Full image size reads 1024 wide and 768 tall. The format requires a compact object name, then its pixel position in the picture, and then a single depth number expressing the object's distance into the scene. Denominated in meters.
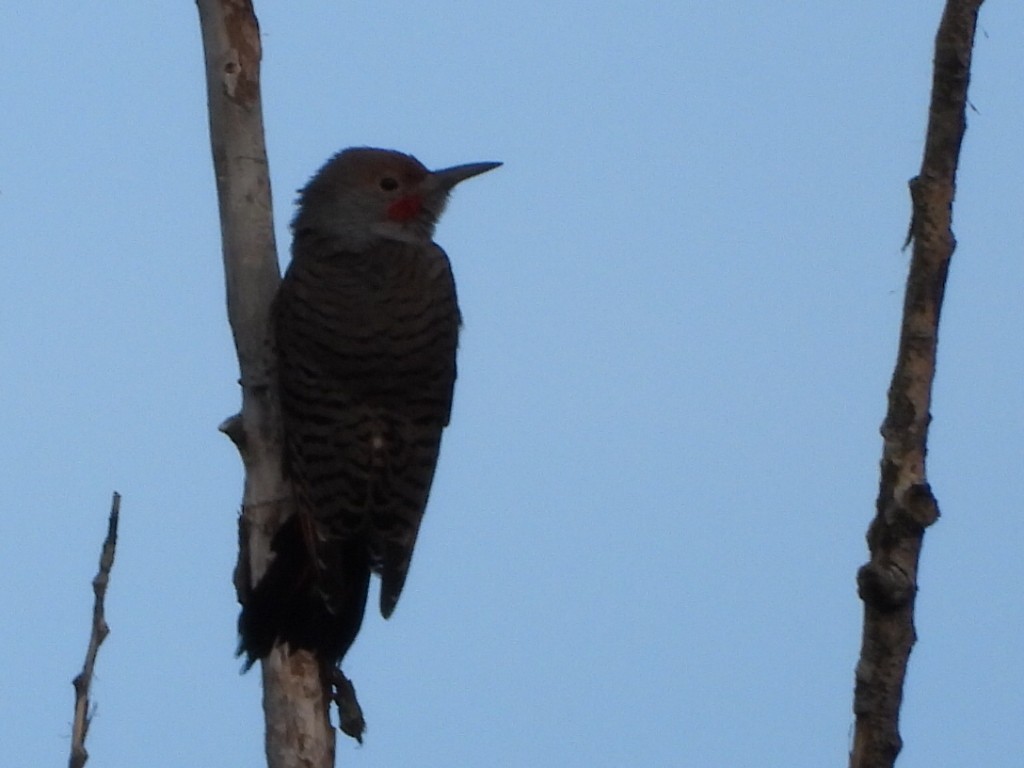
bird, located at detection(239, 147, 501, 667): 9.37
